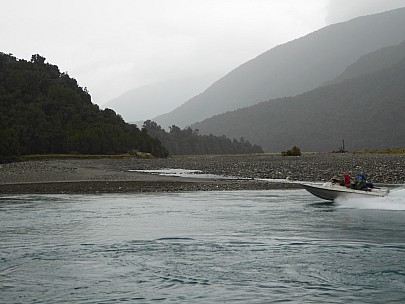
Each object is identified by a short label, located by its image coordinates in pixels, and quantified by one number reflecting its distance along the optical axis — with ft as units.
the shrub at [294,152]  448.53
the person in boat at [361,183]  110.22
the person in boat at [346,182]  113.50
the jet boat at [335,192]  108.27
